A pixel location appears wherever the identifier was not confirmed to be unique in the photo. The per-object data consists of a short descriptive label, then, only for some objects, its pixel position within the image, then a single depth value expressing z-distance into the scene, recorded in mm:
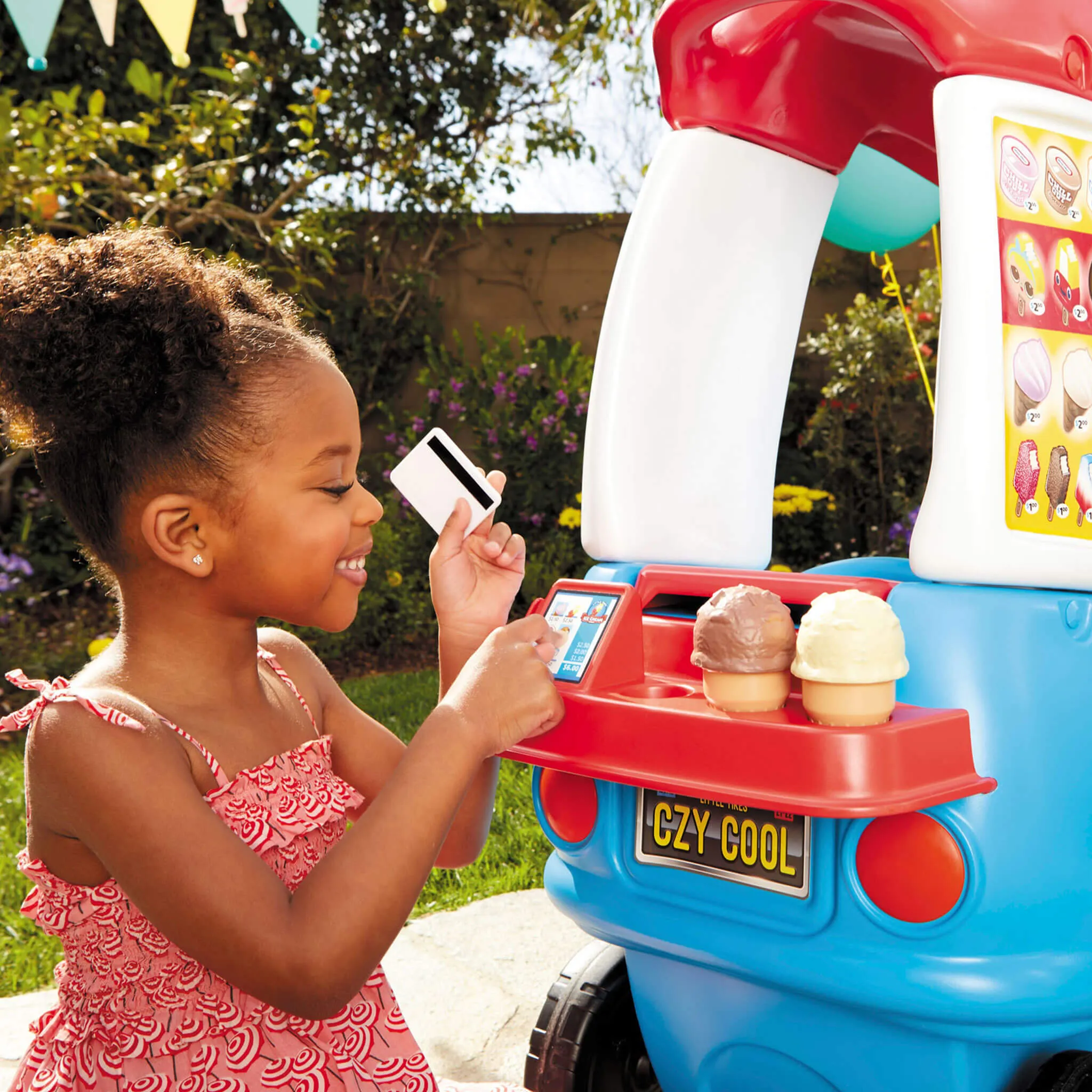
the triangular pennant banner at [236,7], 2287
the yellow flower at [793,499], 5051
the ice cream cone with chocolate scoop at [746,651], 1121
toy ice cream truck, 1098
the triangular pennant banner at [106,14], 2361
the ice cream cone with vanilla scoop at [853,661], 1049
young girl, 1092
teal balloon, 1853
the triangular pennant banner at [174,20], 2207
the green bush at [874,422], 5301
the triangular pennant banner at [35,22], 2268
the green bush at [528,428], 5578
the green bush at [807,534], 5617
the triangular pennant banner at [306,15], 2277
